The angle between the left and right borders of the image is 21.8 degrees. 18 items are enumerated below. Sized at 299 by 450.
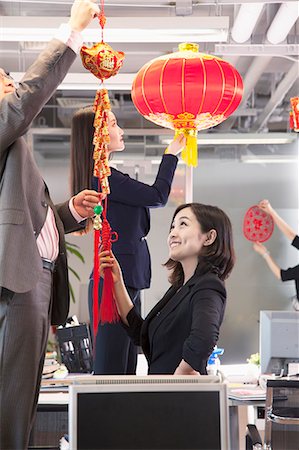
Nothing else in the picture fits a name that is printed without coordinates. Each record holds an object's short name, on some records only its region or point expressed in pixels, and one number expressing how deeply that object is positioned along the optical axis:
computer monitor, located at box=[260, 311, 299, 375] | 3.90
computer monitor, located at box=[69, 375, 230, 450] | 1.50
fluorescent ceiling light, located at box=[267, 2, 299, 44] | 5.02
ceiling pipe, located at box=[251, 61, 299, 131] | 6.73
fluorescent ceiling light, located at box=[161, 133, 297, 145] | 8.00
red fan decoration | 7.78
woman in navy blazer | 3.21
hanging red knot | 2.79
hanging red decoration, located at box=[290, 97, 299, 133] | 4.43
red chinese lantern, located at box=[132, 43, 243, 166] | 3.80
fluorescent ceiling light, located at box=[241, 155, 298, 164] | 8.15
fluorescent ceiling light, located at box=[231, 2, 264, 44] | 5.01
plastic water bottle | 3.72
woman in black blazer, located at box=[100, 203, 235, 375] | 2.56
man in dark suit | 2.09
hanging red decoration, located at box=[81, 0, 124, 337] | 2.71
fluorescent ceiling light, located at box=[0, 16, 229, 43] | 4.50
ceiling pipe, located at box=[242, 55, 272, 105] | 6.65
